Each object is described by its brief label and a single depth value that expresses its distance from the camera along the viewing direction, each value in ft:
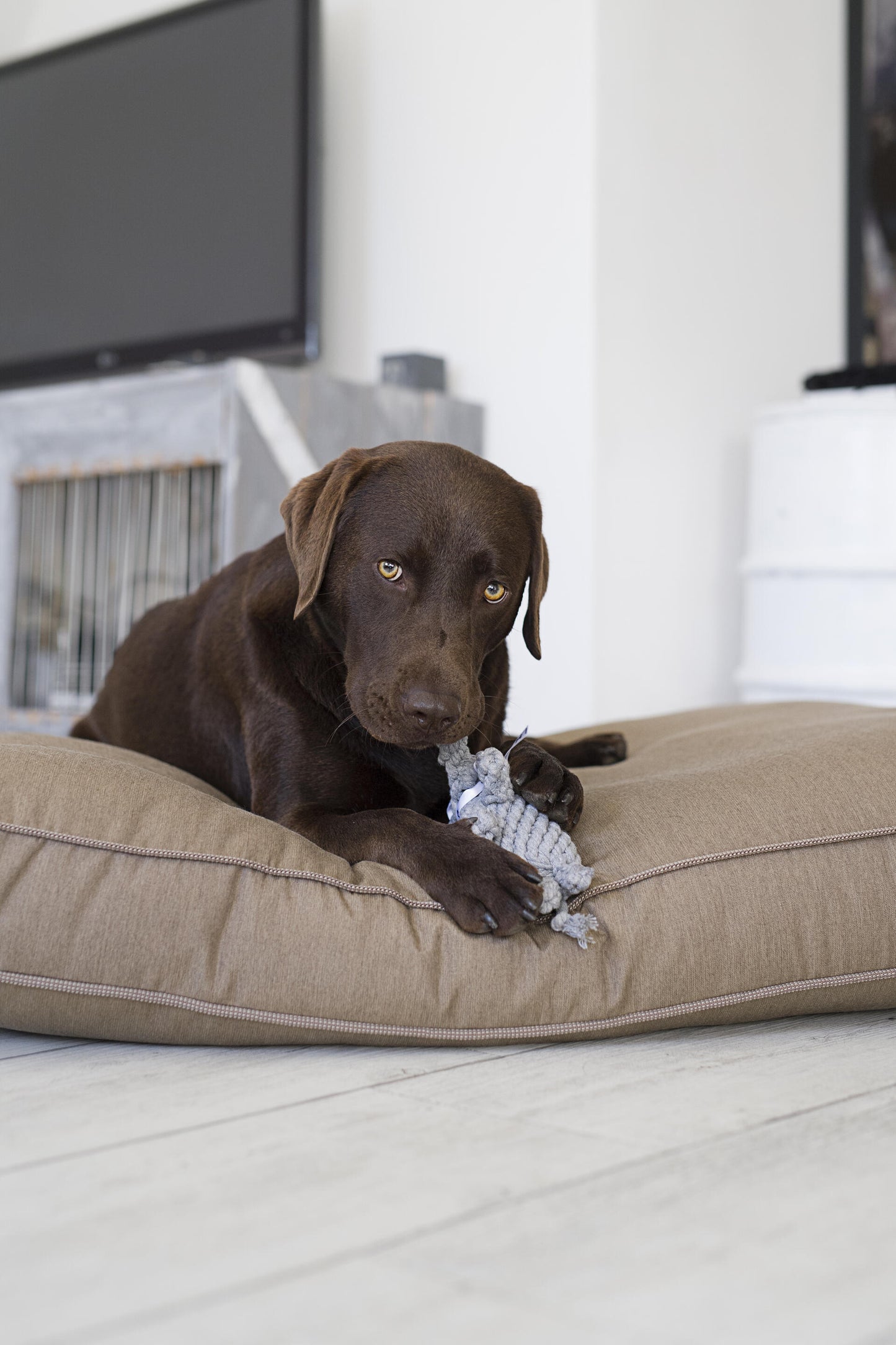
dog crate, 11.78
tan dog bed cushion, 4.78
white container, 12.02
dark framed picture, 14.42
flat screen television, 13.53
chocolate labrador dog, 5.06
